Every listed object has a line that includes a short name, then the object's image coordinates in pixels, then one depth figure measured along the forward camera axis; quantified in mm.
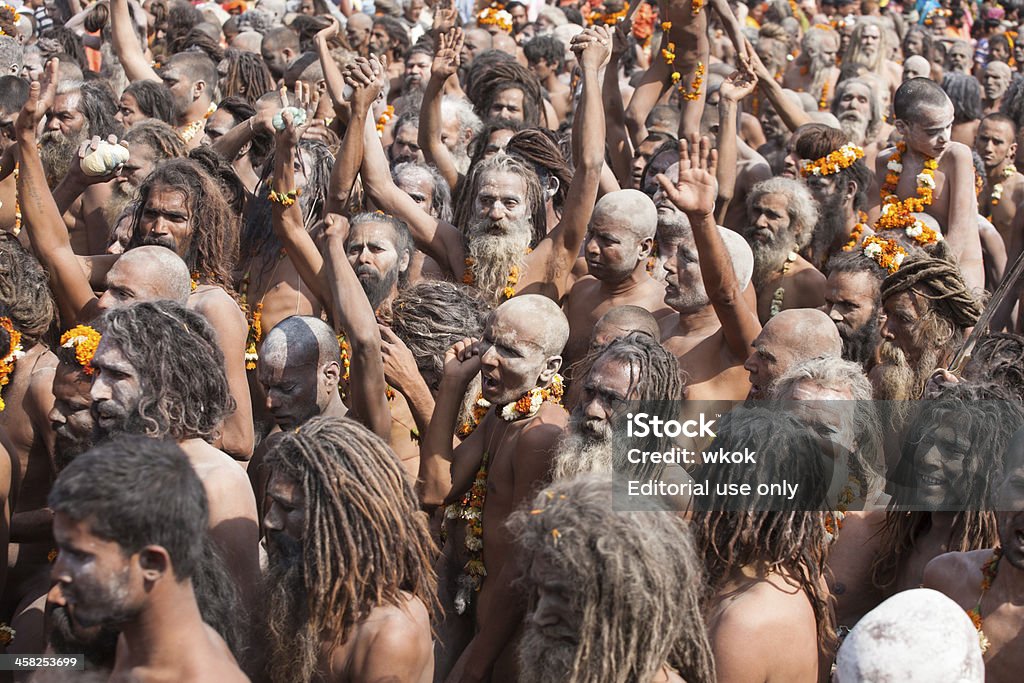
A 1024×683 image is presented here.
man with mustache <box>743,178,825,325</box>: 7234
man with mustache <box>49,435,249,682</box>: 2854
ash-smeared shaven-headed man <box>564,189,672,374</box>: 6312
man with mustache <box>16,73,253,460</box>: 5152
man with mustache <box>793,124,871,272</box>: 8117
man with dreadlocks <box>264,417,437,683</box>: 3553
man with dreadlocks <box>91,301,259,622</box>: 4031
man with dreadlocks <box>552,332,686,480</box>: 4344
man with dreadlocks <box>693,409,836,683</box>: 3520
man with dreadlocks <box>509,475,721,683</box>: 3150
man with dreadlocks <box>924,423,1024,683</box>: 3709
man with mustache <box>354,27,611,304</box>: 6504
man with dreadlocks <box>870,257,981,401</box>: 5961
